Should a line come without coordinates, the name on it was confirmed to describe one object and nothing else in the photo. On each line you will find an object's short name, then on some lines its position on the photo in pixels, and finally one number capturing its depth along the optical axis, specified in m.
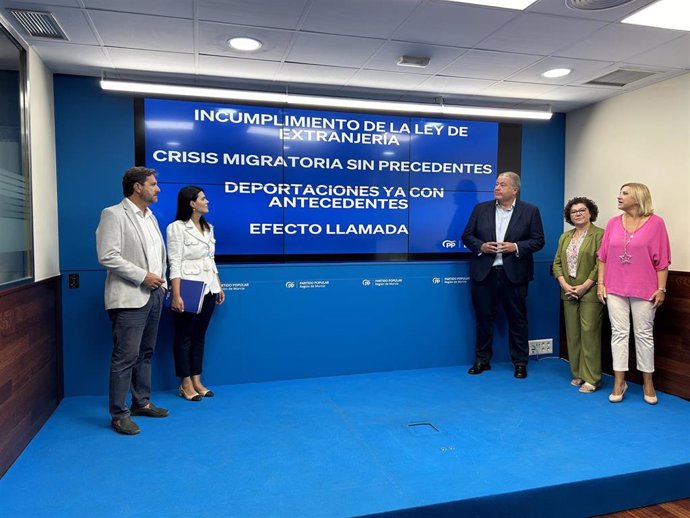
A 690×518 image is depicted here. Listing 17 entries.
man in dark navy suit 4.12
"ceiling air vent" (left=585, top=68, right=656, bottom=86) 3.68
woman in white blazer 3.37
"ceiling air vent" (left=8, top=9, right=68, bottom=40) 2.66
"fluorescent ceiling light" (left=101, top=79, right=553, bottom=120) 3.58
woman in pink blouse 3.39
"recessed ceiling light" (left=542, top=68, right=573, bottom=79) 3.62
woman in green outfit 3.80
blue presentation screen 3.89
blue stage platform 2.23
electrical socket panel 4.66
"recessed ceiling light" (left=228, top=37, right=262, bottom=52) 3.08
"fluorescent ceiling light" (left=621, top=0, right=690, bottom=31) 2.57
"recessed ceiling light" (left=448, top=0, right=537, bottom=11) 2.56
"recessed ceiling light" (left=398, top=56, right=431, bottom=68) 3.41
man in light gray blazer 2.84
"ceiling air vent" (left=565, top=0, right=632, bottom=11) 2.52
